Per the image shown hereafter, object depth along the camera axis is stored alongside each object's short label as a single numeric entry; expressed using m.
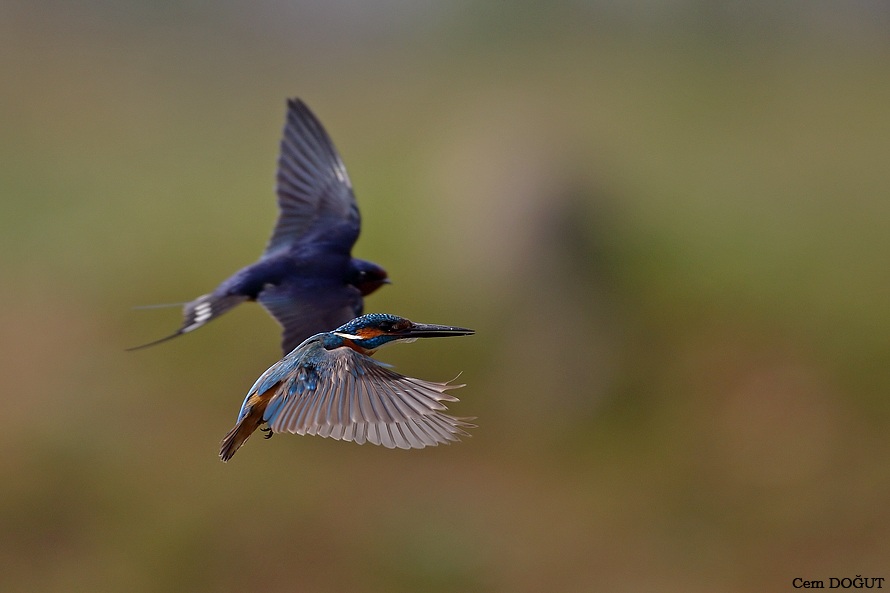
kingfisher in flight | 5.86
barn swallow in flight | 7.81
